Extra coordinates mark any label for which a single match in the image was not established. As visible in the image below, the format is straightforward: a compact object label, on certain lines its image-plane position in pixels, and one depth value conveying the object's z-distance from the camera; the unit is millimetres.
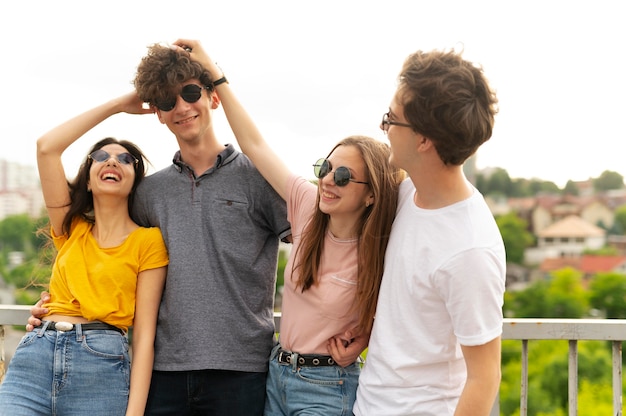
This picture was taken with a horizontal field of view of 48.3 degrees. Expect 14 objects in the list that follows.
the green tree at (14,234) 68112
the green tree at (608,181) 85438
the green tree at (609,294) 64938
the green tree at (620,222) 81500
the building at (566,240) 79625
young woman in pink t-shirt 2088
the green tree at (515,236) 75000
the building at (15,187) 72312
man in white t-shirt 1765
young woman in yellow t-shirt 2256
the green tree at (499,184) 84562
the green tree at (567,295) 64375
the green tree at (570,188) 85875
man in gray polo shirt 2307
